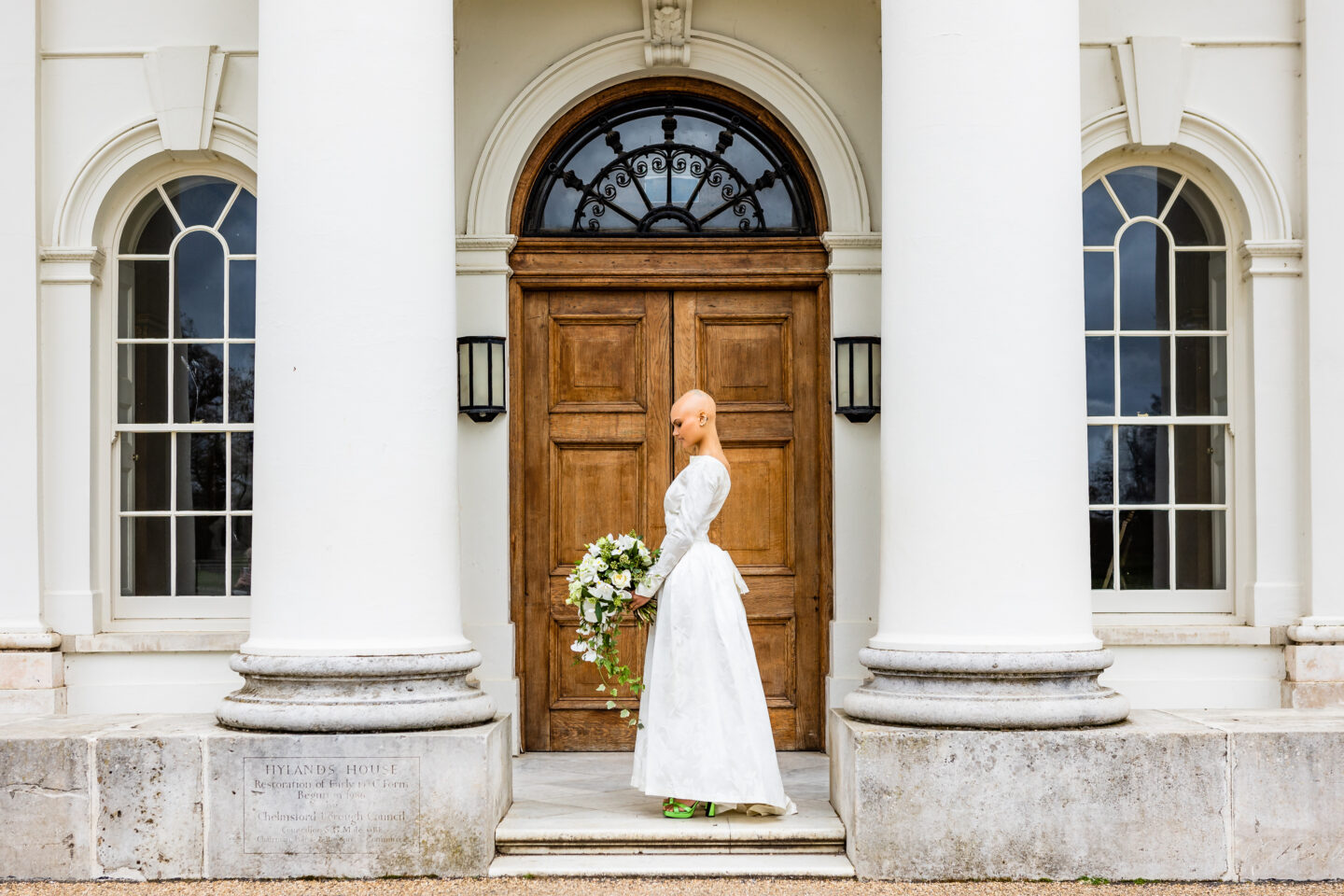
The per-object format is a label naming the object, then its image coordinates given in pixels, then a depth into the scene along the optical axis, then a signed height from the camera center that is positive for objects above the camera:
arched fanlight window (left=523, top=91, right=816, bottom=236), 8.70 +1.78
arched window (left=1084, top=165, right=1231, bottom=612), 8.37 +0.46
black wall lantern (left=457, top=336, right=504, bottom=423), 8.34 +0.57
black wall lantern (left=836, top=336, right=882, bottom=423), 8.34 +0.56
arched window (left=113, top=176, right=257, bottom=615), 8.39 +0.36
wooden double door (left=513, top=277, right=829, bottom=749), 8.62 +0.11
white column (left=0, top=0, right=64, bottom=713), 7.93 +0.46
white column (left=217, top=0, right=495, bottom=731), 6.29 +0.39
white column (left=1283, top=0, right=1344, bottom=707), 7.90 +0.43
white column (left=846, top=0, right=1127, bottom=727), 6.25 +0.38
